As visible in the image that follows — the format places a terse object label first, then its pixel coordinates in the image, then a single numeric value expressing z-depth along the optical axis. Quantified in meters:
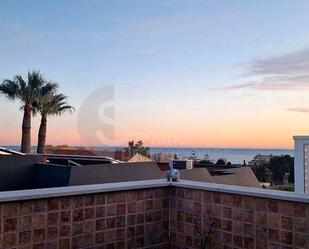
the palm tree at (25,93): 12.16
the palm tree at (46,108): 12.62
